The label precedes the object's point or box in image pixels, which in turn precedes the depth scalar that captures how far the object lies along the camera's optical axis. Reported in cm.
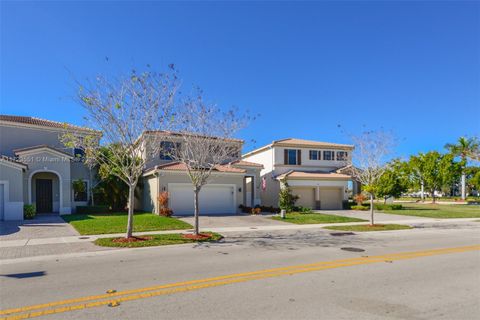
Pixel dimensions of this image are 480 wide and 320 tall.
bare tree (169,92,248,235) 1372
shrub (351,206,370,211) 3023
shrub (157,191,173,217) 2102
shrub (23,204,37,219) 1856
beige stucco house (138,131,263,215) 2233
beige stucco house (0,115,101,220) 1827
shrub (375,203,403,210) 3094
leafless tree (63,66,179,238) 1191
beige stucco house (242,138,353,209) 3081
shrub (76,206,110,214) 2272
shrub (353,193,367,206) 3187
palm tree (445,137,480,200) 2773
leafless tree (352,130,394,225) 1852
